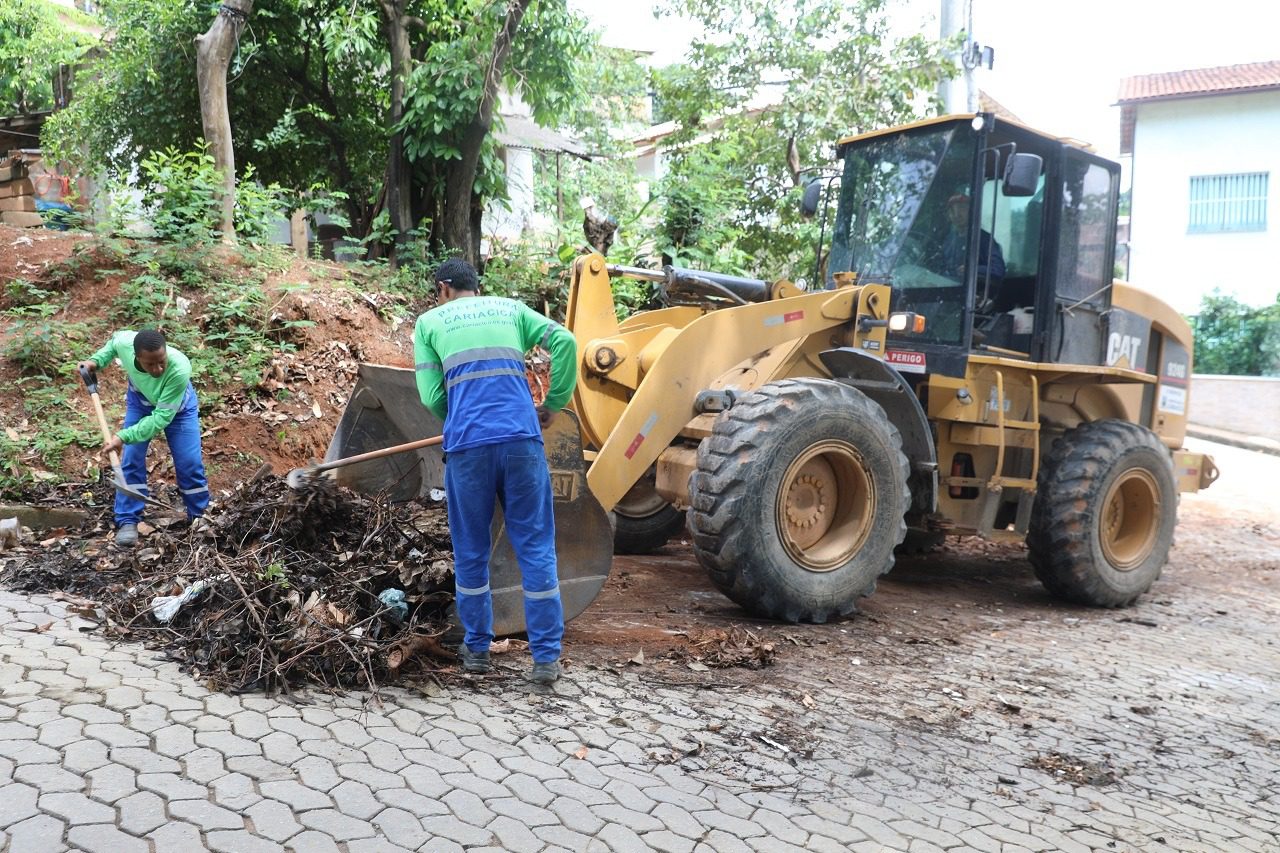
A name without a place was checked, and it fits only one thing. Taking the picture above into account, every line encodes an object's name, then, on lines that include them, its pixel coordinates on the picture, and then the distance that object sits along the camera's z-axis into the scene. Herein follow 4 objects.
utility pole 11.59
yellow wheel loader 5.45
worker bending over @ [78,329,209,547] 6.21
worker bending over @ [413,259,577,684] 4.39
